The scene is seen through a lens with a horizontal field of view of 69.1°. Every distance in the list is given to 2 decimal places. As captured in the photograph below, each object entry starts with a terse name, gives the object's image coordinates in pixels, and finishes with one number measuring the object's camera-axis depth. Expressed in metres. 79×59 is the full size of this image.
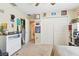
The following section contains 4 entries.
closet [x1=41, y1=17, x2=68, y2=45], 2.34
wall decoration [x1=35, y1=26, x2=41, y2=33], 2.58
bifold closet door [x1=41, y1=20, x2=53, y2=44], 2.47
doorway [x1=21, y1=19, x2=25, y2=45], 2.34
